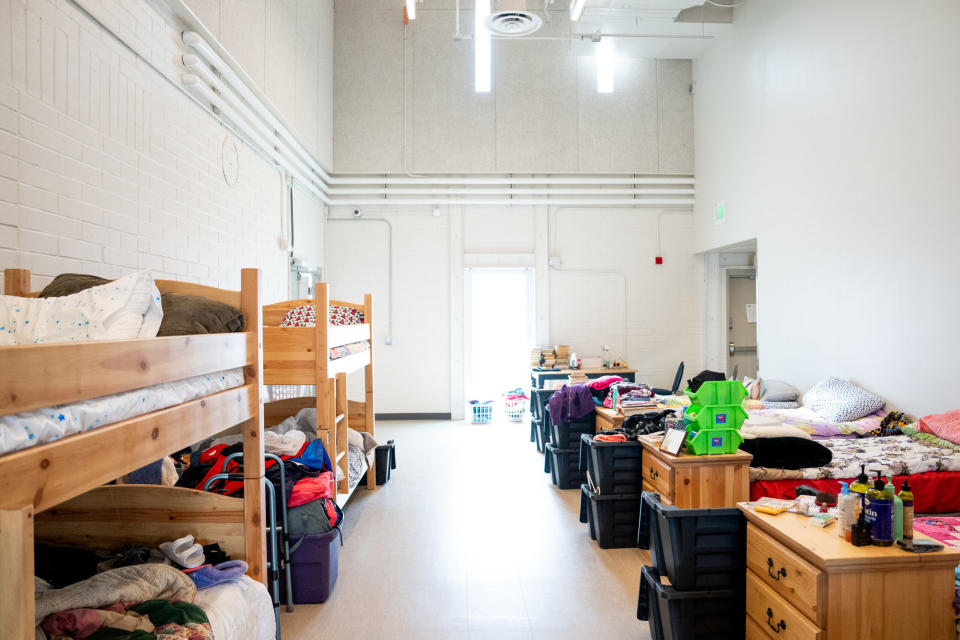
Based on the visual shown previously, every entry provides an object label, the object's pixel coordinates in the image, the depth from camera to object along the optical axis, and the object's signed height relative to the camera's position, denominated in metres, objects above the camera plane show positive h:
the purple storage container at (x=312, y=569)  3.08 -1.27
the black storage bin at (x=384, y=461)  5.30 -1.24
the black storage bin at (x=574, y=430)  5.05 -0.92
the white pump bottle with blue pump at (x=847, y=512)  2.05 -0.66
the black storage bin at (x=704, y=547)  2.39 -0.92
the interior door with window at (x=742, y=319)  8.73 +0.01
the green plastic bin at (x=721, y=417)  3.14 -0.51
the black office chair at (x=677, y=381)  7.81 -0.80
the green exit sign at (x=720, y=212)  7.83 +1.42
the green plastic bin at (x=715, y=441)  3.18 -0.65
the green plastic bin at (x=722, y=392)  3.10 -0.38
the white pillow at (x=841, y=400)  4.84 -0.68
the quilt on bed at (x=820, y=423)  4.31 -0.78
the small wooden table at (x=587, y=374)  7.74 -0.69
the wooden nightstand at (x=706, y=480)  3.15 -0.85
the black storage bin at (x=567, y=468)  5.06 -1.25
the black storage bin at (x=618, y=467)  3.77 -0.93
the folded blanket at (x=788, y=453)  3.38 -0.77
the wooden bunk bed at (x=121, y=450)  1.17 -0.32
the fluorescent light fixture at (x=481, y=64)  8.48 +3.67
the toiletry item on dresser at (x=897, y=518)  2.01 -0.67
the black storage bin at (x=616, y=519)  3.79 -1.26
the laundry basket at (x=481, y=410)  8.12 -1.20
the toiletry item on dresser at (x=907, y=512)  2.03 -0.66
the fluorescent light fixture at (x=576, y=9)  6.13 +3.23
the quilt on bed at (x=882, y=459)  3.30 -0.82
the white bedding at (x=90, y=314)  1.77 +0.03
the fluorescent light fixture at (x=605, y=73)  8.60 +3.56
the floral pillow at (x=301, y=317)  4.37 +0.04
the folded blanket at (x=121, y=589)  1.85 -0.86
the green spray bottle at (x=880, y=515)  1.99 -0.65
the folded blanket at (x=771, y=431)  3.54 -0.68
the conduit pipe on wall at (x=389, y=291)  8.53 +0.44
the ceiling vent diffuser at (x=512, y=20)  5.42 +2.79
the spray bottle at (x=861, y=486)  2.08 -0.59
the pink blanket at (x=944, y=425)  3.84 -0.71
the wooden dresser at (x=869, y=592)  1.92 -0.89
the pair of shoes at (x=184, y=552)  2.26 -0.87
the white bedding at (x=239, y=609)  2.05 -1.04
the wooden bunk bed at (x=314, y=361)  3.82 -0.25
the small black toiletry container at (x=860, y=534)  1.99 -0.72
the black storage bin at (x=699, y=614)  2.40 -1.19
